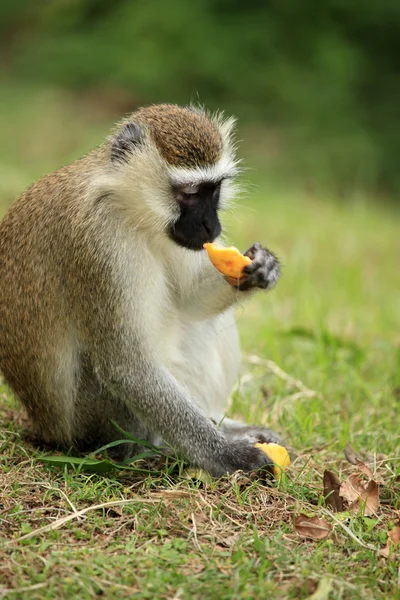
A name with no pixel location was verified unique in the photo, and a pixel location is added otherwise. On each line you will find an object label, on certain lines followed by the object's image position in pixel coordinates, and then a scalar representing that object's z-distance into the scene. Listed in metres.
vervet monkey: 8.63
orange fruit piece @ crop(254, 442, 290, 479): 8.84
